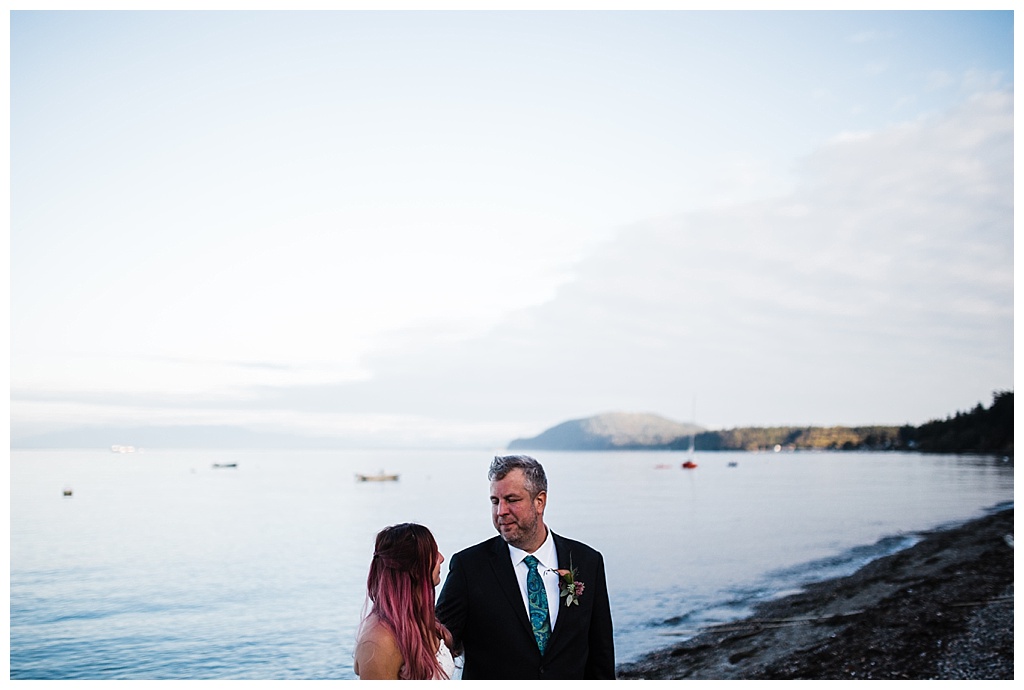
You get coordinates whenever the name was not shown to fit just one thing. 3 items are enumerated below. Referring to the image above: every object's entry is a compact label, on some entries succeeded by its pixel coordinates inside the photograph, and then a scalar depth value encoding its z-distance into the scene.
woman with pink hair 2.13
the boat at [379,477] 62.06
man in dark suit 2.42
